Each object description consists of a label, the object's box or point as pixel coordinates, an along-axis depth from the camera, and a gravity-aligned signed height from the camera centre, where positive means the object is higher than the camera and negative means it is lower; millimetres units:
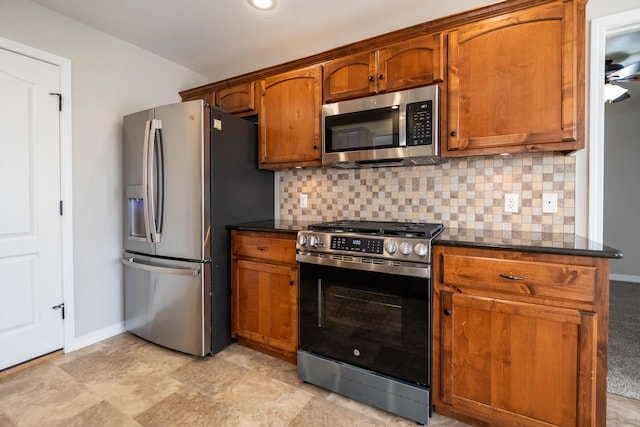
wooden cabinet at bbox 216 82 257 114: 2588 +981
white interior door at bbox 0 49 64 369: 1995 -19
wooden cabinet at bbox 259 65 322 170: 2279 +715
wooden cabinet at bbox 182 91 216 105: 2834 +1098
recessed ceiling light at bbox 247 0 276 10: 2050 +1420
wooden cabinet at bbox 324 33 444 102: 1845 +929
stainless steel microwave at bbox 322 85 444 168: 1829 +519
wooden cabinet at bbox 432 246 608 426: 1276 -599
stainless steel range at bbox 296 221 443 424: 1543 -596
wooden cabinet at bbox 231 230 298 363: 2068 -615
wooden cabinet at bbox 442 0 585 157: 1546 +696
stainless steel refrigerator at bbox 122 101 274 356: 2143 -60
